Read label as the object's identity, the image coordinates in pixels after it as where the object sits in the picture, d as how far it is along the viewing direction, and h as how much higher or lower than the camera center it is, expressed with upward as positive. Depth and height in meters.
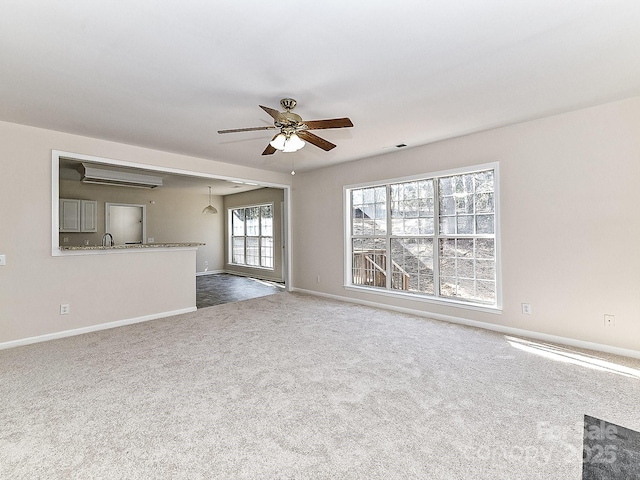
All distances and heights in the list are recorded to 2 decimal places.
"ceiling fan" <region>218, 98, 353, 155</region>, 2.52 +1.00
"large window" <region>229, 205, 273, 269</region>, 8.28 +0.21
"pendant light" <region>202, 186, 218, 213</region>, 8.12 +0.89
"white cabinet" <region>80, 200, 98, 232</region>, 6.73 +0.65
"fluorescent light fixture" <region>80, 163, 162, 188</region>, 5.39 +1.28
